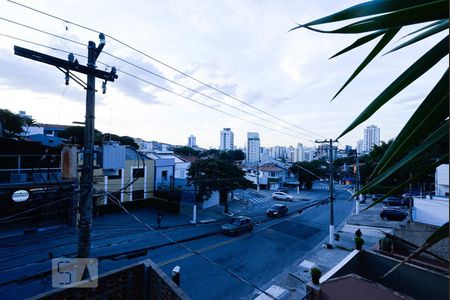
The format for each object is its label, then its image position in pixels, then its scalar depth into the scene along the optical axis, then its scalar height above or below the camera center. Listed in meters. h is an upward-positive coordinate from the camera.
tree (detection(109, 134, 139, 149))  33.17 +1.96
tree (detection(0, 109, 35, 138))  20.02 +2.44
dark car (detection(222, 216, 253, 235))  15.66 -4.64
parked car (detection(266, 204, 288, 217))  19.90 -4.85
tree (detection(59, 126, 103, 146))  27.69 +2.41
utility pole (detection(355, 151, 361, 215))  20.82 -4.73
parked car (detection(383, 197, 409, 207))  24.50 -4.77
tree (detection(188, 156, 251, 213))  19.75 -1.80
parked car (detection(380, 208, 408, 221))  19.20 -4.79
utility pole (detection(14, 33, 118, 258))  5.11 +0.43
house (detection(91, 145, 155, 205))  18.56 -2.42
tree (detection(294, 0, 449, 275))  0.61 +0.24
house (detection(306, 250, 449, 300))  6.32 -3.97
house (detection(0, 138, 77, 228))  11.16 -1.48
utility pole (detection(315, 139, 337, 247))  13.57 -4.00
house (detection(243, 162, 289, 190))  39.00 -3.64
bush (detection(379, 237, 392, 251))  10.27 -3.94
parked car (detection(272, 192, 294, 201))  28.98 -5.21
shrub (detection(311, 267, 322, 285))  7.36 -3.77
